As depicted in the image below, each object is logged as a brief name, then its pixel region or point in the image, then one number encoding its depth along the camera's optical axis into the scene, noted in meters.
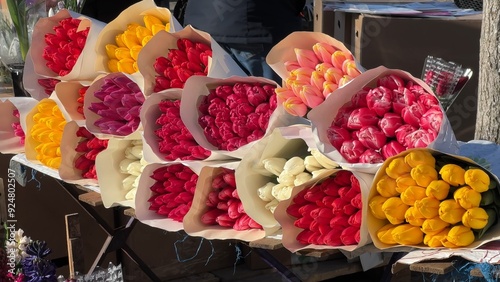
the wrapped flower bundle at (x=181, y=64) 2.27
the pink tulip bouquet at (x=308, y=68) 1.88
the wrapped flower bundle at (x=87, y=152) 2.66
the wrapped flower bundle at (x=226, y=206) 2.07
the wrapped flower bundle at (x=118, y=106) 2.43
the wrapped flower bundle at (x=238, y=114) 2.04
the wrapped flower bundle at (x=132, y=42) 2.46
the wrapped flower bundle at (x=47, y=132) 2.79
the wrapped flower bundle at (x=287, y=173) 1.90
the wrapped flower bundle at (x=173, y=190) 2.21
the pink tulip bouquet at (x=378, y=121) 1.71
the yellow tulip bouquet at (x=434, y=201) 1.63
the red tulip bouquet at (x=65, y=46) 2.62
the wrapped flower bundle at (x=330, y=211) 1.77
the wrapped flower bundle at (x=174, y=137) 2.18
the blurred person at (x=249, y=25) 2.65
